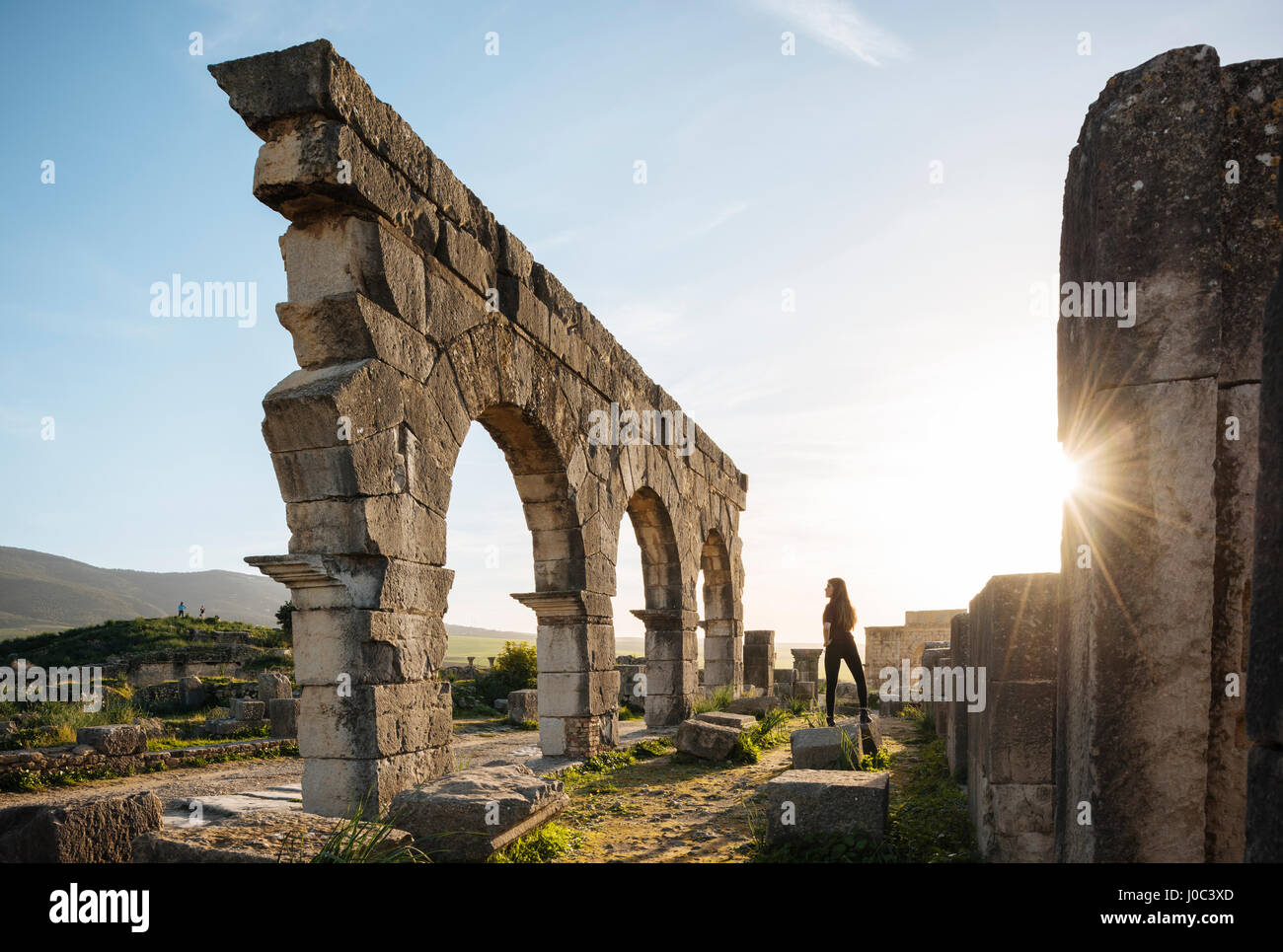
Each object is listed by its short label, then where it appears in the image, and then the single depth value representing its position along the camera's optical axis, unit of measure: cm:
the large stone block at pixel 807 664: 1778
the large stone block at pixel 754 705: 1134
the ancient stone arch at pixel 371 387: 525
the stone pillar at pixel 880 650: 1984
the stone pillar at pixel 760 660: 1638
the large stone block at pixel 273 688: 1422
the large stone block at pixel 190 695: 1523
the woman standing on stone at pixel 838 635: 878
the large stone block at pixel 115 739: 1016
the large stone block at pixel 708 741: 850
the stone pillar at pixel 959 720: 621
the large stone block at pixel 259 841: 319
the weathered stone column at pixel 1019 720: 402
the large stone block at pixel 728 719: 895
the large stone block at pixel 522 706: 1391
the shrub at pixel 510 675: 1672
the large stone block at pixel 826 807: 472
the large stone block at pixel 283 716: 1236
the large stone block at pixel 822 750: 664
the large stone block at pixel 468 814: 425
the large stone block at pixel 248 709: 1286
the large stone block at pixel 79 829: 356
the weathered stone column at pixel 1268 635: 151
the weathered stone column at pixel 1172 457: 231
